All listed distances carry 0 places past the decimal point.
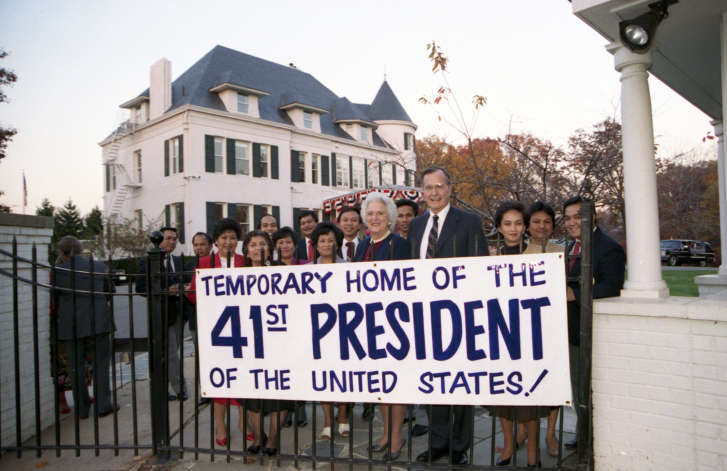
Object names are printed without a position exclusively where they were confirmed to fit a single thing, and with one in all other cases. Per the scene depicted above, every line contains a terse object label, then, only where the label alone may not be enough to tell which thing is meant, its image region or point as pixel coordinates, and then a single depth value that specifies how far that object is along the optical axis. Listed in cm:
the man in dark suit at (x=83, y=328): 460
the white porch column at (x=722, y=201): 554
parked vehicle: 2950
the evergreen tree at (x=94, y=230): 2263
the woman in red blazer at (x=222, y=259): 386
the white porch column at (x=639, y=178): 317
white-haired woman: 351
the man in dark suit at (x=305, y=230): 562
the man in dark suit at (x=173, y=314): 498
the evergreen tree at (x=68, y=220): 4663
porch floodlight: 307
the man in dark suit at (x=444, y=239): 337
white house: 2261
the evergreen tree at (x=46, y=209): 5507
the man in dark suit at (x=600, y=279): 338
